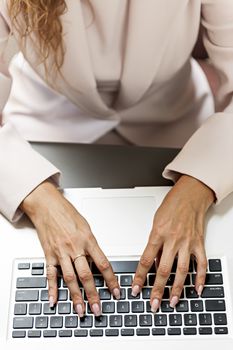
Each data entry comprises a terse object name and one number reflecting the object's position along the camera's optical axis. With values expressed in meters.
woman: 0.77
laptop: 0.71
